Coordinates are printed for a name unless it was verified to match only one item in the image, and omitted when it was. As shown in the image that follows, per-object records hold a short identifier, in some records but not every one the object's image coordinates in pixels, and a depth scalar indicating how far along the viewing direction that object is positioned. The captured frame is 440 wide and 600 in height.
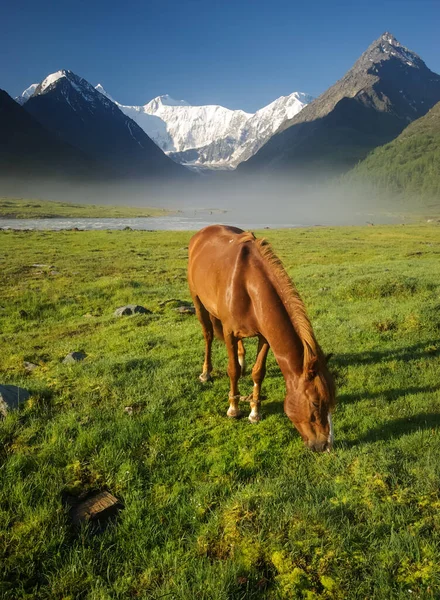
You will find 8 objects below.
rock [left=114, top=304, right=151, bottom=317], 15.17
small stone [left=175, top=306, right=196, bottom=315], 15.15
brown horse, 5.03
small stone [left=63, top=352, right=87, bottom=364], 9.76
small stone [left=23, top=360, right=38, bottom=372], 9.56
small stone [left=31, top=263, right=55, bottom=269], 26.52
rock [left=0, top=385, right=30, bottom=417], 6.29
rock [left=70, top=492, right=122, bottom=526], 4.23
